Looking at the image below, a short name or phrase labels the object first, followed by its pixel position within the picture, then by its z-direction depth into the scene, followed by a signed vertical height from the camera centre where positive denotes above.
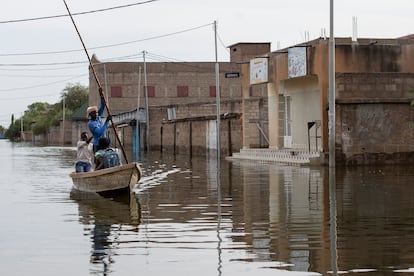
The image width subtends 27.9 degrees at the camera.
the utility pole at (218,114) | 45.25 +0.73
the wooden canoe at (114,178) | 19.62 -1.17
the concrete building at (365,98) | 32.84 +1.11
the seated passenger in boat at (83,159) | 22.31 -0.79
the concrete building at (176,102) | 52.25 +2.85
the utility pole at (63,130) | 125.21 -0.08
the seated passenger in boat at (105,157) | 20.50 -0.68
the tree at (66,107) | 145.75 +4.16
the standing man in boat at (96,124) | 20.06 +0.13
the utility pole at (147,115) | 68.97 +1.10
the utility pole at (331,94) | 29.67 +1.17
